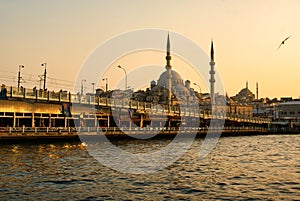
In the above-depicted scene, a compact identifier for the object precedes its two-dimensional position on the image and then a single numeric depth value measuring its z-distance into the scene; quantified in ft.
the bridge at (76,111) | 177.58
